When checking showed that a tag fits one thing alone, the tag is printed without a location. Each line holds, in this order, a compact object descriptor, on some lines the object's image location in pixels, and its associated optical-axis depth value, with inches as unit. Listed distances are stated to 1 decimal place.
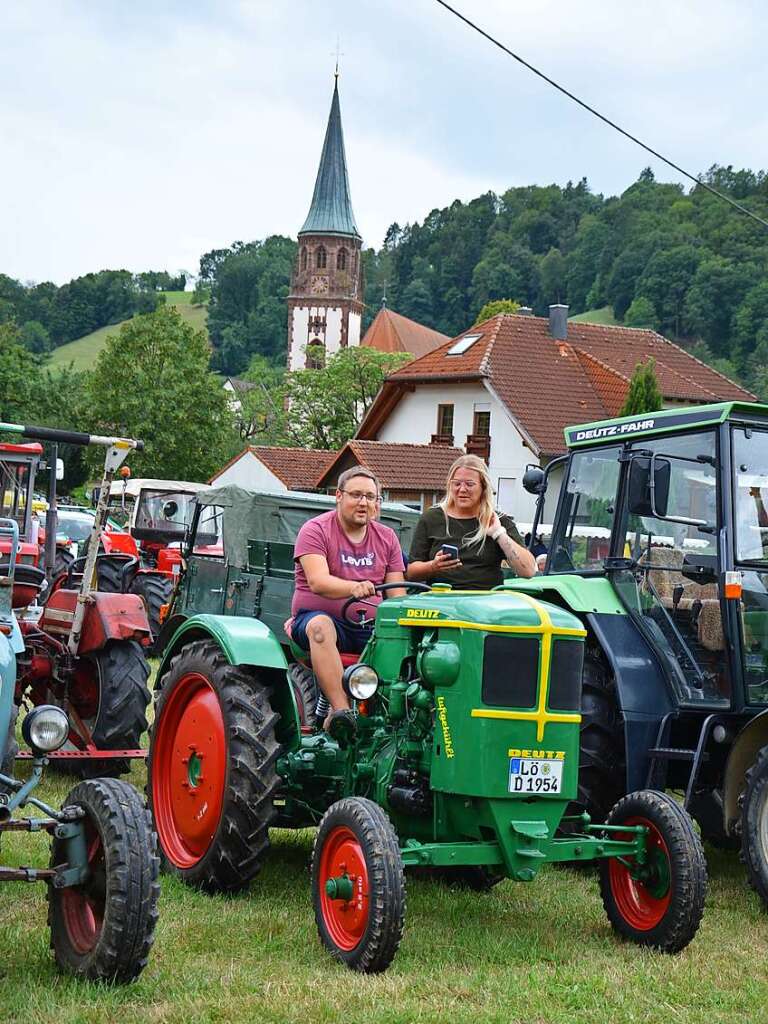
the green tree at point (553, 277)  4411.9
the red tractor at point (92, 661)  347.3
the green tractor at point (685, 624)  268.2
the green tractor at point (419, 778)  208.4
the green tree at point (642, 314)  3494.1
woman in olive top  280.5
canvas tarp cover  532.4
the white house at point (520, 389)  1632.6
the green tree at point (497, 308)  3122.5
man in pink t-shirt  243.9
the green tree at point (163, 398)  2256.4
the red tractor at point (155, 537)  650.8
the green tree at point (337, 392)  2315.5
